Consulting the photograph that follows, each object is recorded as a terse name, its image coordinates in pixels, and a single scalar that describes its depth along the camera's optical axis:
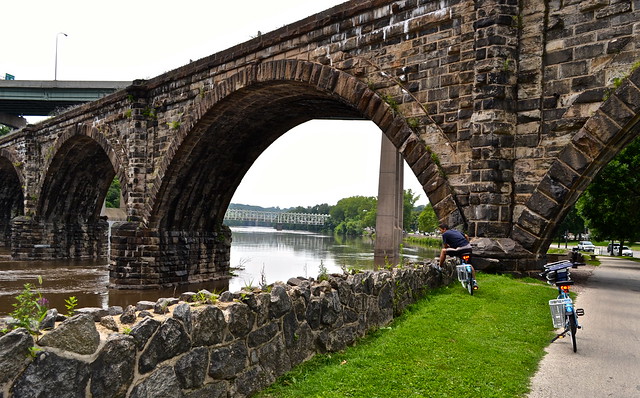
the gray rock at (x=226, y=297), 5.05
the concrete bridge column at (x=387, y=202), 32.56
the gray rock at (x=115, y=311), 4.18
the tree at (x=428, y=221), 81.64
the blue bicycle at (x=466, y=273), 9.09
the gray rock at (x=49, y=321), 3.38
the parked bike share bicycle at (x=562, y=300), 6.83
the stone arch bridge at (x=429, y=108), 9.59
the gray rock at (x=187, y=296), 5.03
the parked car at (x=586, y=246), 50.72
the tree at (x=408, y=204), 90.00
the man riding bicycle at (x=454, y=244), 9.59
